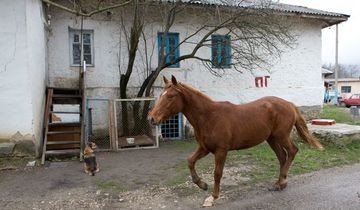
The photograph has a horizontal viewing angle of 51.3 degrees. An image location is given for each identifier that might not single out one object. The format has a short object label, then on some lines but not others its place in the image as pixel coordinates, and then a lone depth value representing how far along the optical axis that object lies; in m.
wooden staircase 9.71
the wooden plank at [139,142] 11.61
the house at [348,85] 58.78
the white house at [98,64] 9.06
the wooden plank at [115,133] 11.36
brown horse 5.84
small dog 8.08
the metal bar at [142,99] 11.61
